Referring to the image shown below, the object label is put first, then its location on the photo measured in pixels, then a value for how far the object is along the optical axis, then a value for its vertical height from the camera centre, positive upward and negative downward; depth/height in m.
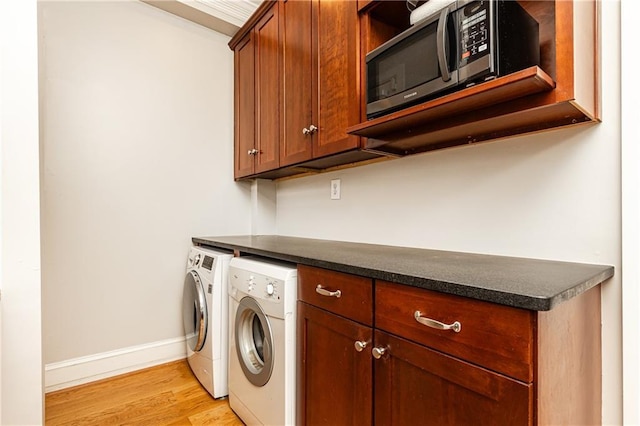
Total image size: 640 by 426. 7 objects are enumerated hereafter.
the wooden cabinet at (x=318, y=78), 1.58 +0.72
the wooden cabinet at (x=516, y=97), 0.94 +0.37
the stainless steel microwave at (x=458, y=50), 0.98 +0.54
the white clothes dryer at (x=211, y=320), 1.86 -0.66
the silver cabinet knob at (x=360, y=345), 1.07 -0.45
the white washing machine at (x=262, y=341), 1.35 -0.62
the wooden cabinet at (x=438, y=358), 0.73 -0.42
